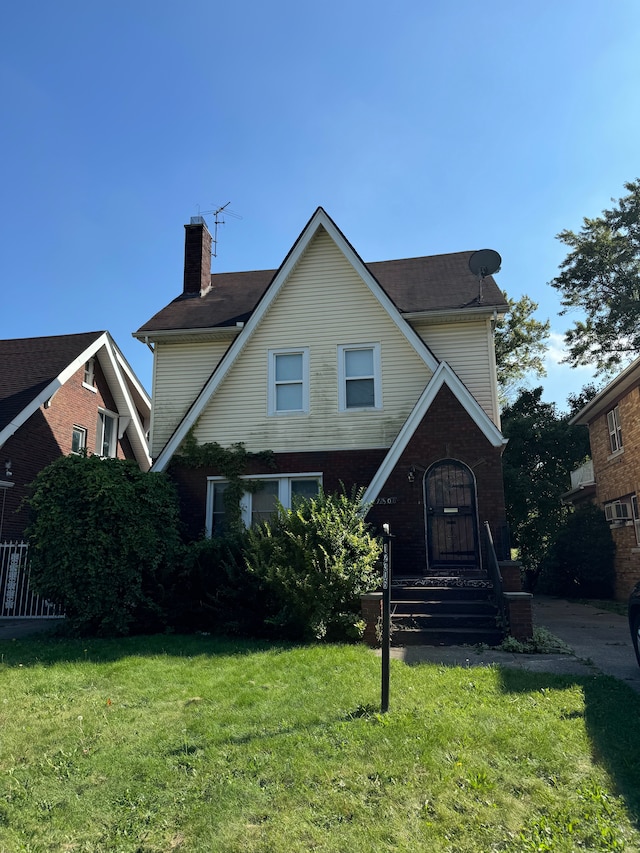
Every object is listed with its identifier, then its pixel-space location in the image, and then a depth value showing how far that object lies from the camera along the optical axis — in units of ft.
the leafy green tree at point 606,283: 102.99
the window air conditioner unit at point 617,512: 61.82
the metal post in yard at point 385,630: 18.56
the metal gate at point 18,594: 46.21
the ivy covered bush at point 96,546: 33.81
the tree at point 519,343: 109.09
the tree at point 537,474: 84.48
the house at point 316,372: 46.93
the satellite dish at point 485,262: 51.13
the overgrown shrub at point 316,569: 31.07
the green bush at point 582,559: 66.33
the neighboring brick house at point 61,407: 55.31
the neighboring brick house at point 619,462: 58.65
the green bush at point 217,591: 34.40
